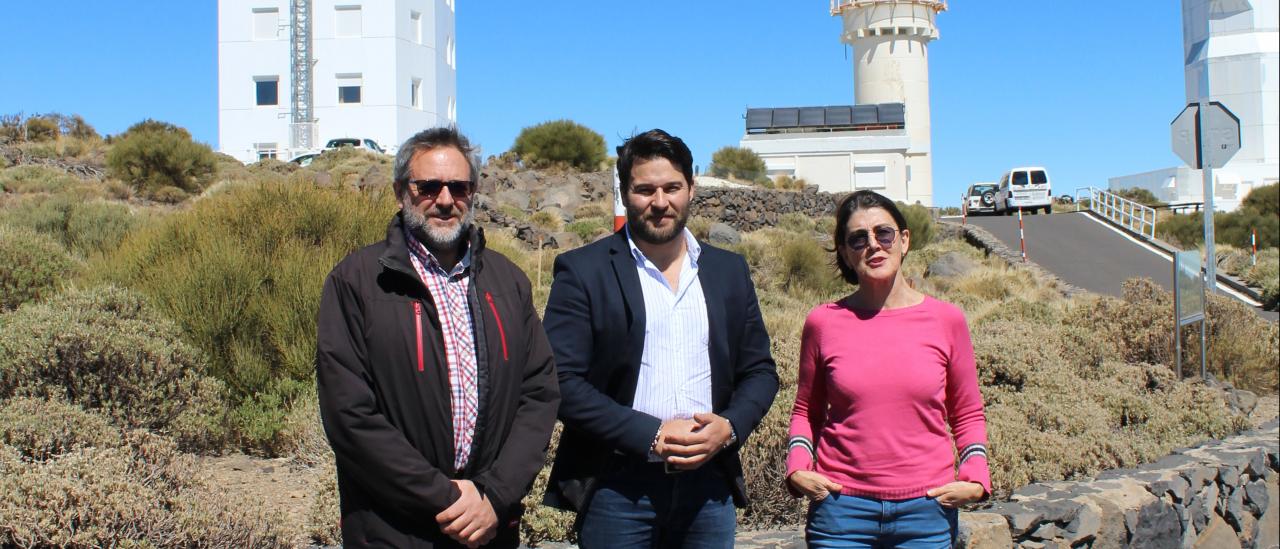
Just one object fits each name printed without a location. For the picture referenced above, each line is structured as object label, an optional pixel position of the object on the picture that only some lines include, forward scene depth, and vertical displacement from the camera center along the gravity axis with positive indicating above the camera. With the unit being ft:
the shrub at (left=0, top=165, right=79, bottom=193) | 67.49 +8.60
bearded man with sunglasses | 8.09 -0.62
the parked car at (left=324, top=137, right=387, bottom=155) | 114.58 +17.60
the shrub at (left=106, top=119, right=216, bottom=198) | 76.74 +10.55
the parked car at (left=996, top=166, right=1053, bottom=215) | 103.76 +10.00
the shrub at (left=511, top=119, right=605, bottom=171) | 104.37 +15.26
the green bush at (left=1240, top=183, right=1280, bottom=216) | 109.29 +9.37
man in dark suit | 9.04 -0.73
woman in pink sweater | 9.34 -1.06
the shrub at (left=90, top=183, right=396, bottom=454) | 20.61 +0.49
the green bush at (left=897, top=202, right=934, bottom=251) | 77.61 +5.02
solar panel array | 116.88 +19.98
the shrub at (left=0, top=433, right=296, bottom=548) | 11.35 -2.27
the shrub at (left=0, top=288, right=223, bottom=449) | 16.97 -1.08
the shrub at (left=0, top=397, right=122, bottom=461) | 13.87 -1.67
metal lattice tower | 122.83 +26.63
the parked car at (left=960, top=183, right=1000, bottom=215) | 117.75 +10.62
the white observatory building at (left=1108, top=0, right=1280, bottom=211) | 161.68 +34.75
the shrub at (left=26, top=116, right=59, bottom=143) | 106.26 +18.22
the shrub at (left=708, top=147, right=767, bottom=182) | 108.06 +14.10
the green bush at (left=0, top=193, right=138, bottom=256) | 35.63 +3.31
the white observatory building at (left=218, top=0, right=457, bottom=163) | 123.75 +27.30
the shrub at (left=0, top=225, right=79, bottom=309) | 24.27 +0.92
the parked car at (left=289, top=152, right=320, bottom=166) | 105.89 +14.94
